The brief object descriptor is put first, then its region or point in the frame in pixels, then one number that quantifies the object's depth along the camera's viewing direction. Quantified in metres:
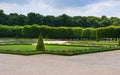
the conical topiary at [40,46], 25.10
